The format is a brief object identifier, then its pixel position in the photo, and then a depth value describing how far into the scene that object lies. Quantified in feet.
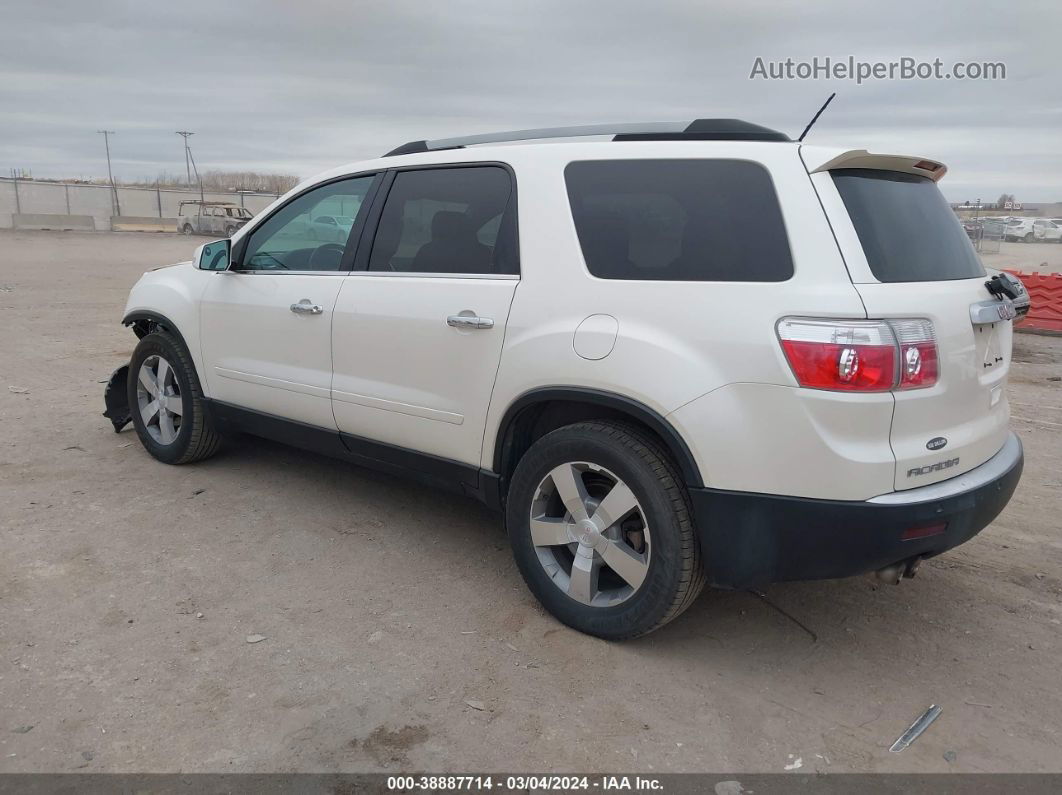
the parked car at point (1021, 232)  128.16
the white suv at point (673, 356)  8.87
